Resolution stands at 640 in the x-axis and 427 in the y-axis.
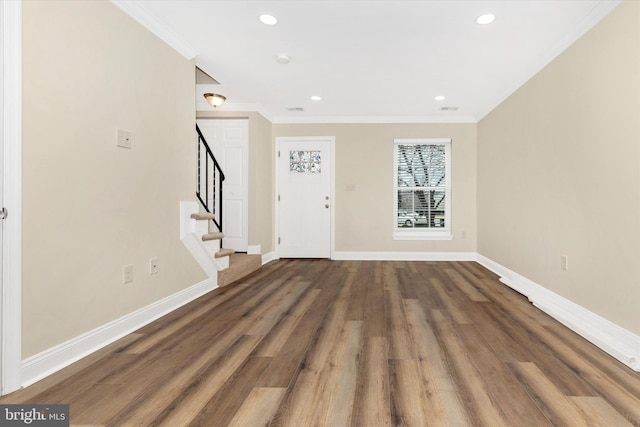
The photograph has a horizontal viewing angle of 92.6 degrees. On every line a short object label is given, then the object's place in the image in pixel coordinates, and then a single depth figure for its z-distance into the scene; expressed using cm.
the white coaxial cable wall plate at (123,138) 219
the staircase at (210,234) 299
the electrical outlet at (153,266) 250
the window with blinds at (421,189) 534
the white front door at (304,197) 539
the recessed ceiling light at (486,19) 241
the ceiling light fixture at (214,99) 411
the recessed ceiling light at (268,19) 246
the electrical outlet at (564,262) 269
